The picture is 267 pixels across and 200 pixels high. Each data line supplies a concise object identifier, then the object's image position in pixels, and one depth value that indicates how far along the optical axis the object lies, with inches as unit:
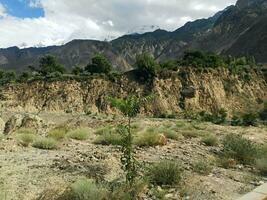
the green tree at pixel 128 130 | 165.3
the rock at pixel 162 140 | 275.7
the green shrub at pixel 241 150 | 244.6
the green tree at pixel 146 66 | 957.5
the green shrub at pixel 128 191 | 153.2
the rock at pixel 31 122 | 392.6
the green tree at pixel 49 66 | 1104.0
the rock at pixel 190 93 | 953.1
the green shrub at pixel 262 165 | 218.3
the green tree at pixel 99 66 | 1063.5
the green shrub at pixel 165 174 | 180.5
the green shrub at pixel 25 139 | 268.1
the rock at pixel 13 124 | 387.4
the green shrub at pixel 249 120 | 643.8
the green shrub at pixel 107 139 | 284.6
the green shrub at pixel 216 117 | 725.7
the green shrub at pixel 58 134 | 298.2
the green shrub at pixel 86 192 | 149.4
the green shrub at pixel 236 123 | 648.0
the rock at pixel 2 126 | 395.0
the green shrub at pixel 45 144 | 260.2
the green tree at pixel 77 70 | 1071.4
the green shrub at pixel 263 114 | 781.7
